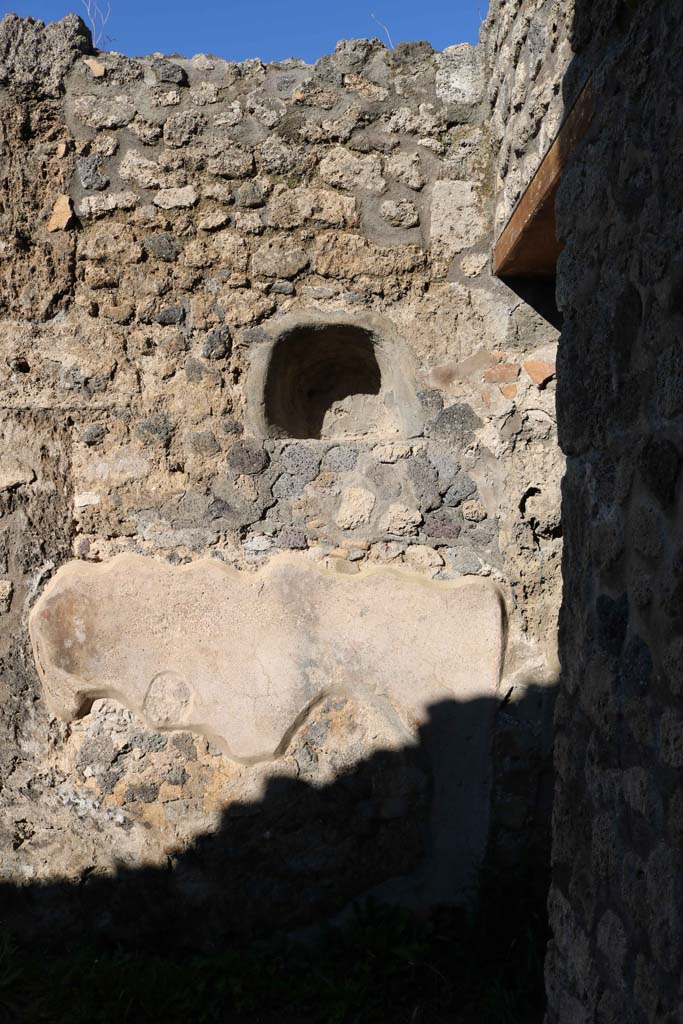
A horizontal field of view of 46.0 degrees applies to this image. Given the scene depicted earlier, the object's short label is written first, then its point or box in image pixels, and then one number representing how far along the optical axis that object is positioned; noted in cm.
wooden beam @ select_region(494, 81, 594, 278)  189
